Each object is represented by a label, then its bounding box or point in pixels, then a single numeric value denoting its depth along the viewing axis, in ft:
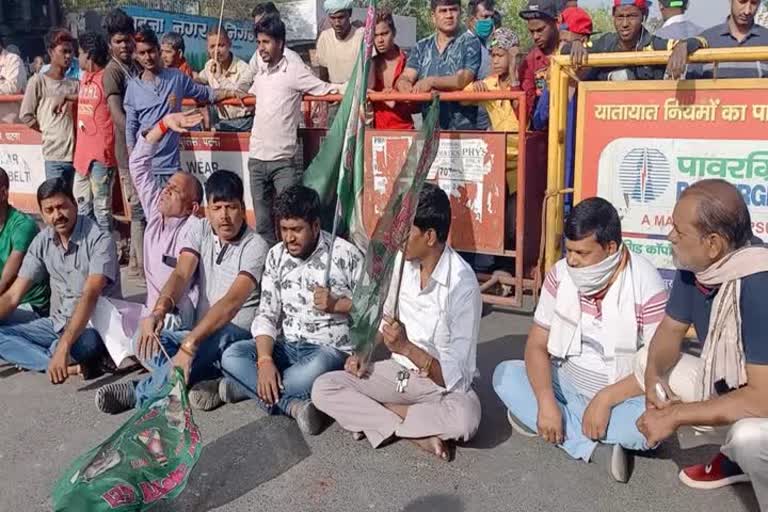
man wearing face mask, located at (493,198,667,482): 10.29
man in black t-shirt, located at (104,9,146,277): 20.05
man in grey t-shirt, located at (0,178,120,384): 14.14
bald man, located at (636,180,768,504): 8.43
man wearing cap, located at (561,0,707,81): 14.75
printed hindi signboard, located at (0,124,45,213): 25.57
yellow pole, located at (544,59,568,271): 15.48
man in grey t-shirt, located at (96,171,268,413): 12.75
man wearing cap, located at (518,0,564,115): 19.04
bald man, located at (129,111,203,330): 14.19
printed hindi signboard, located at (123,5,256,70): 69.26
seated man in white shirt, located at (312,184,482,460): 11.02
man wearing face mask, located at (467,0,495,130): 19.49
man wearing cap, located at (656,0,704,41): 16.67
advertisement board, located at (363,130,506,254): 16.69
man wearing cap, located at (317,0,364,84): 21.59
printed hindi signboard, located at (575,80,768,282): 13.35
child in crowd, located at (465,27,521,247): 16.92
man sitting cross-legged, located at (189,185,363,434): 12.27
